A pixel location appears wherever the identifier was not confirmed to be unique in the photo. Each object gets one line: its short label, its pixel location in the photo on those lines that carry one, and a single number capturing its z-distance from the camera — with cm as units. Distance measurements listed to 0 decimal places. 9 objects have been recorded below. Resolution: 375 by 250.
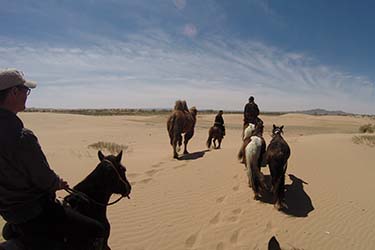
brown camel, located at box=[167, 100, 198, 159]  1268
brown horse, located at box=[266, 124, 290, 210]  743
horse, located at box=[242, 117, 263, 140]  1171
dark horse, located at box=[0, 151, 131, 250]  366
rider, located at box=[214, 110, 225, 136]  1511
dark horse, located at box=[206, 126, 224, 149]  1530
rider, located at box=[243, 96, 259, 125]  1253
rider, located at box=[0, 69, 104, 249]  276
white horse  793
